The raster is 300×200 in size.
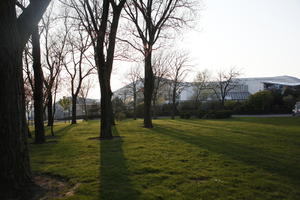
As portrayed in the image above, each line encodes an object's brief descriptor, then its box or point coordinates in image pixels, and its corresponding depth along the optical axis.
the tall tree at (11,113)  3.53
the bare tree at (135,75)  39.95
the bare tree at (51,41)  16.72
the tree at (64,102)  37.34
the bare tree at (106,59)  9.71
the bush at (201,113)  34.21
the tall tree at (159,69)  34.25
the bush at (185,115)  34.44
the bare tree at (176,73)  34.94
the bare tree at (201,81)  46.75
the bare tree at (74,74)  26.63
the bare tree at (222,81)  44.56
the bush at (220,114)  31.07
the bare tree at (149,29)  15.45
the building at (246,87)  65.44
